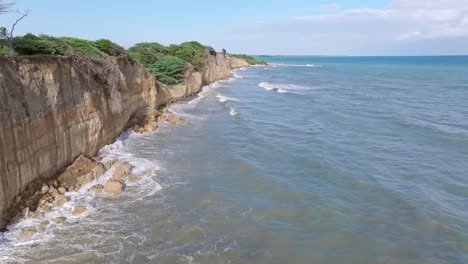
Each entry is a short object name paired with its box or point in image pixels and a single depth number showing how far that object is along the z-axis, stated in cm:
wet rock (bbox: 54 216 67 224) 1342
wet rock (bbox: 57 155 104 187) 1633
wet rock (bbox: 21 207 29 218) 1347
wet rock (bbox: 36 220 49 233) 1280
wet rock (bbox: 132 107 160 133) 2722
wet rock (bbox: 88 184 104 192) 1620
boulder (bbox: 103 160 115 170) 1875
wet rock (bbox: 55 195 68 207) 1467
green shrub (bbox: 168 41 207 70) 5084
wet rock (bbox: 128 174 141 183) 1753
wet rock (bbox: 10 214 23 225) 1302
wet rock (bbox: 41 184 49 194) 1478
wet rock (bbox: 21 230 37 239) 1237
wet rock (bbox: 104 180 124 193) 1622
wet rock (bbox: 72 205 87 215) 1416
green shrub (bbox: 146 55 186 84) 4097
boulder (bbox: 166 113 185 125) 3014
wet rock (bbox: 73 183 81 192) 1615
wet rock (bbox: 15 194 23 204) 1352
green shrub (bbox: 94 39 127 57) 2695
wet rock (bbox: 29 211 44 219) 1360
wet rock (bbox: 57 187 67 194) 1545
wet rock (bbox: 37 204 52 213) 1401
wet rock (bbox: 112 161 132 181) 1777
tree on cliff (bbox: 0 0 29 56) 1565
